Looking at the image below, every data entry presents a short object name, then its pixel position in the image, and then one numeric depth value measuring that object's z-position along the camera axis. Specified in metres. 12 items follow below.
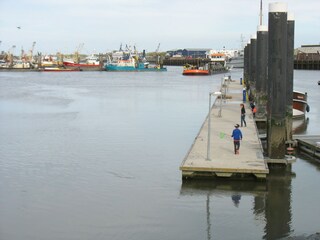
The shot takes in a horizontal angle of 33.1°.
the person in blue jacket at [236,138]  23.23
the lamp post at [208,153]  22.15
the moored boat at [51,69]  197.38
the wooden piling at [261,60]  42.41
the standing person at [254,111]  38.17
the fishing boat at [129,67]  191.51
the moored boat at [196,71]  144.38
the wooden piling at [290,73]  27.54
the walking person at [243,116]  31.89
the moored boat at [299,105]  45.28
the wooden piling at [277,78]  24.38
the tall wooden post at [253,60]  58.03
